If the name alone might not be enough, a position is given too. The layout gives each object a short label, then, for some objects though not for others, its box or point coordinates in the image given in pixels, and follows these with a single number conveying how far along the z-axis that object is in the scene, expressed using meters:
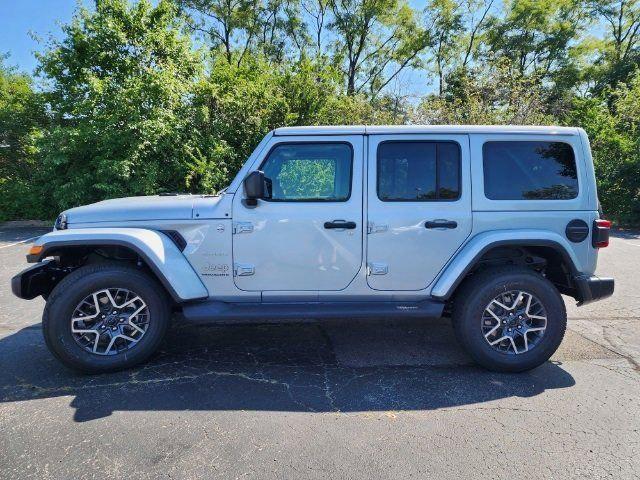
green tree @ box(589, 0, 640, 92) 28.66
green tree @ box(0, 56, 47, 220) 12.07
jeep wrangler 3.63
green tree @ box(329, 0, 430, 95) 27.56
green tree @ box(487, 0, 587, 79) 29.55
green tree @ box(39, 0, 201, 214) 10.80
